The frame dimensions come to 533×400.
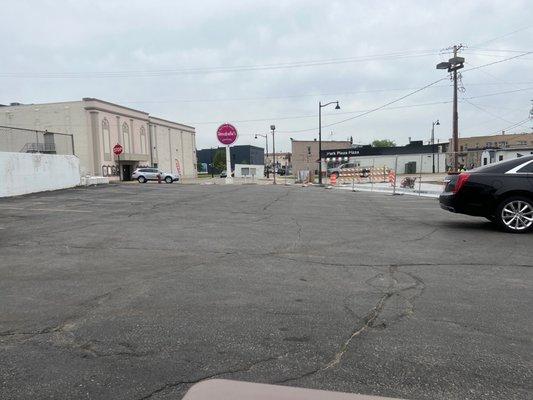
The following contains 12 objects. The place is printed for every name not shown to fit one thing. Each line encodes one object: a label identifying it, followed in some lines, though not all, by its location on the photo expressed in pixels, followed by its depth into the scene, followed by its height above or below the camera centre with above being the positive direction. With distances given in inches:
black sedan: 354.6 -31.6
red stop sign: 1723.3 +57.4
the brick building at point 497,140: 3998.5 +130.6
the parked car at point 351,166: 1654.4 -49.0
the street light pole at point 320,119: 1660.9 +155.2
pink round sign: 1326.3 +85.2
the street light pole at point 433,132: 3863.4 +210.7
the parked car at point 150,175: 1785.2 -45.1
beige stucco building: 2022.6 +185.0
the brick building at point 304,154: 3683.6 +43.1
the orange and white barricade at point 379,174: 1514.1 -57.1
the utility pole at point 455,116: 1266.0 +112.9
